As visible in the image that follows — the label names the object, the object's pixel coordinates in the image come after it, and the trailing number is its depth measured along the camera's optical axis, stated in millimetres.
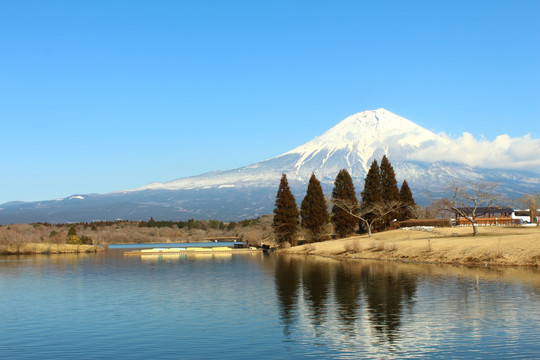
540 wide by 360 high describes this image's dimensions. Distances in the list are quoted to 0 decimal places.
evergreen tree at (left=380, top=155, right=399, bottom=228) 98256
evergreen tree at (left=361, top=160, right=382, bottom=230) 97438
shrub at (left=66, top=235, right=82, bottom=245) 115644
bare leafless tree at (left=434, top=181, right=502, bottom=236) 71812
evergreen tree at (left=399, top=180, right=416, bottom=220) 101875
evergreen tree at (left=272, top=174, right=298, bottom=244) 100438
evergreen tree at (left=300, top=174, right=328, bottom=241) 98250
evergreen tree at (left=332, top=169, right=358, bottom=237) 97375
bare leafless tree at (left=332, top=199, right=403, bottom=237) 94969
